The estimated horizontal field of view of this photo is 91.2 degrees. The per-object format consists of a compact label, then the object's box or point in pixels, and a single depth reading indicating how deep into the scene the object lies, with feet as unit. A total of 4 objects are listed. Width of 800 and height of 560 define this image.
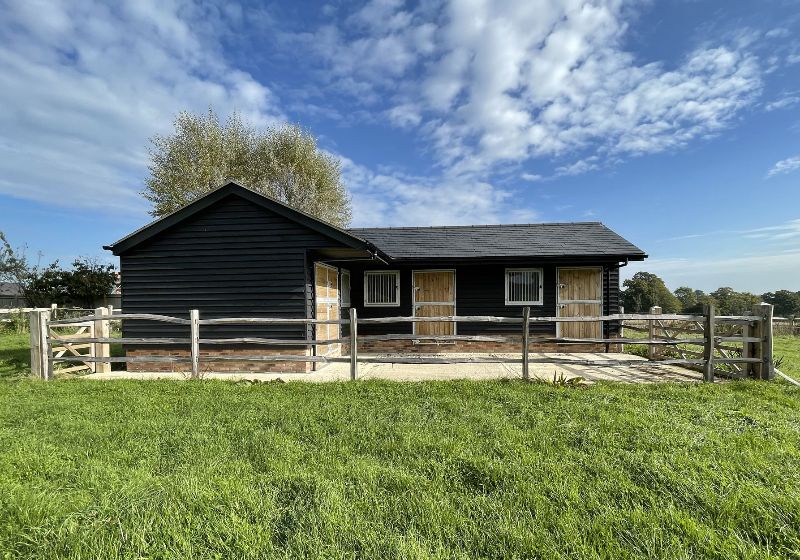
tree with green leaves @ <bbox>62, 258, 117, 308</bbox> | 78.38
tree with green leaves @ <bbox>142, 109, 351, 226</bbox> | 75.41
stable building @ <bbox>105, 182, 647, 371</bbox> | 27.76
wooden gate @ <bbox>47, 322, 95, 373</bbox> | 25.22
